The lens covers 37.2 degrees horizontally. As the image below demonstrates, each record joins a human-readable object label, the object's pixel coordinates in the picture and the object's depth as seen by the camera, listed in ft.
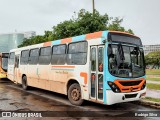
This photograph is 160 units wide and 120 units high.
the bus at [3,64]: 72.76
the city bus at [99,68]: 28.86
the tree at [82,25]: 62.18
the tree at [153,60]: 263.70
